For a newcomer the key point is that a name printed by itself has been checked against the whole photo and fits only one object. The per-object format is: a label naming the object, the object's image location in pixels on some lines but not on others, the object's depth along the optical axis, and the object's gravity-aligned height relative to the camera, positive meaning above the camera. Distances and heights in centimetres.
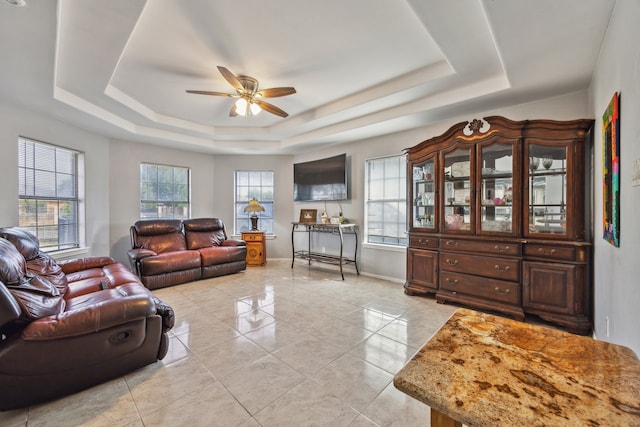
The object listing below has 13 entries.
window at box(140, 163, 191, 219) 542 +46
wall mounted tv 505 +67
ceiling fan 287 +131
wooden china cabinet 271 -8
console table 487 -45
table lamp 577 +9
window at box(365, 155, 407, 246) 457 +22
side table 570 -71
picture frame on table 549 -6
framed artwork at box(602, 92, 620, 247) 168 +28
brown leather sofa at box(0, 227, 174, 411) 160 -80
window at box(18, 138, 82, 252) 364 +29
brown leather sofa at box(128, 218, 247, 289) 409 -65
